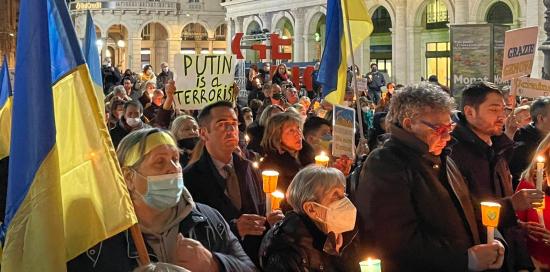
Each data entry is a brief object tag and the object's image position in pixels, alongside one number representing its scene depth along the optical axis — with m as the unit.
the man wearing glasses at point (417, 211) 3.70
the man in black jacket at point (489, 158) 4.45
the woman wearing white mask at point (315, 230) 3.54
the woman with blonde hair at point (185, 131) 6.62
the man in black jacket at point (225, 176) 4.55
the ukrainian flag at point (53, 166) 2.97
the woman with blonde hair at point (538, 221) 4.54
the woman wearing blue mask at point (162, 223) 3.11
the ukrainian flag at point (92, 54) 6.07
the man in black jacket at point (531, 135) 6.61
